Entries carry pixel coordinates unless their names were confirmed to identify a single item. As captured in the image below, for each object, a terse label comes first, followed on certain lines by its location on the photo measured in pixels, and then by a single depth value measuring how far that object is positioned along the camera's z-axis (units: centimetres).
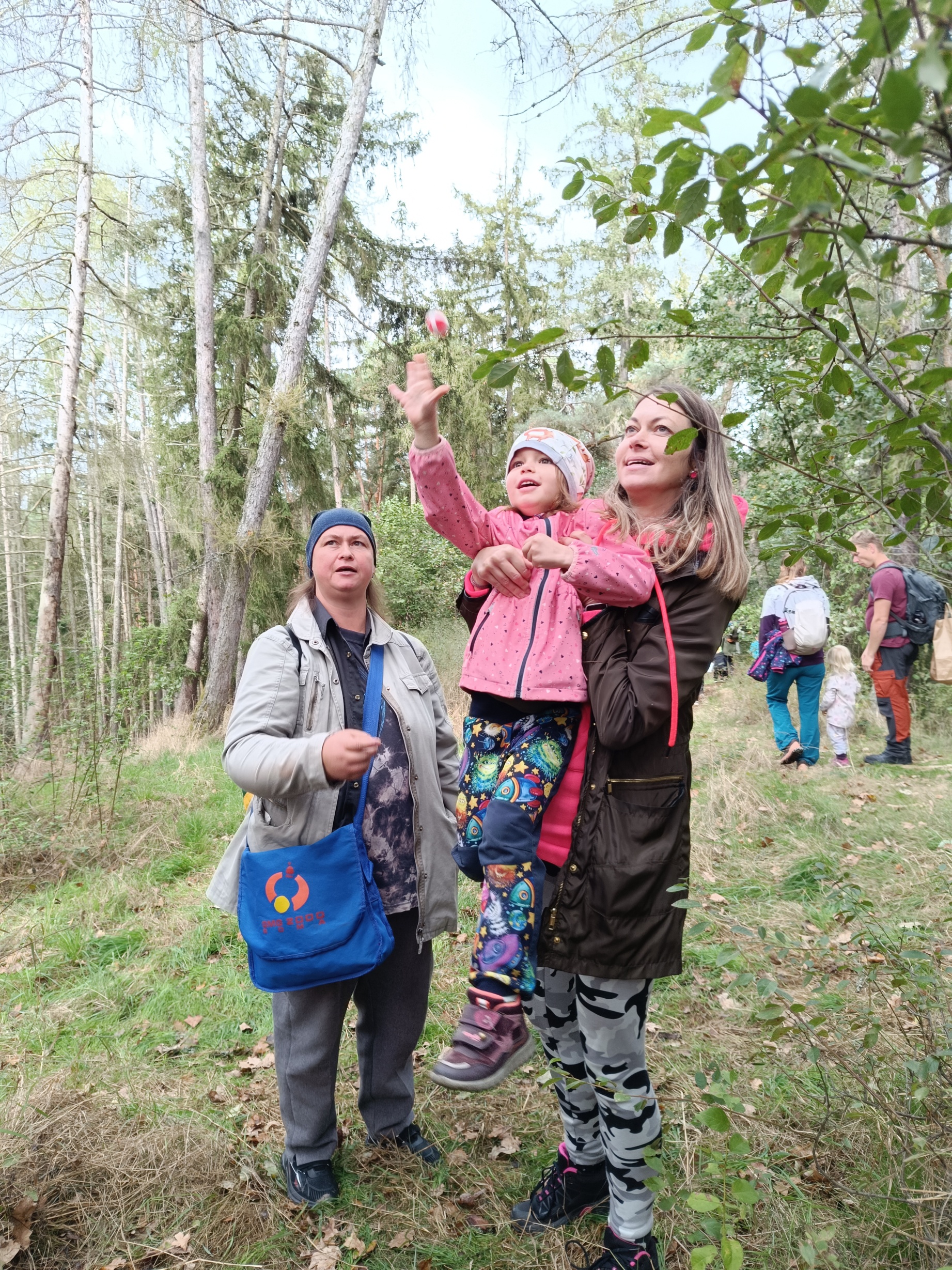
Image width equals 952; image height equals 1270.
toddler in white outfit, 712
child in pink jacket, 175
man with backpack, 716
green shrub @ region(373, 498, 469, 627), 1474
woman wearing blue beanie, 239
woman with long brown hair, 178
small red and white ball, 176
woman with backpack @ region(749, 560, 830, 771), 663
